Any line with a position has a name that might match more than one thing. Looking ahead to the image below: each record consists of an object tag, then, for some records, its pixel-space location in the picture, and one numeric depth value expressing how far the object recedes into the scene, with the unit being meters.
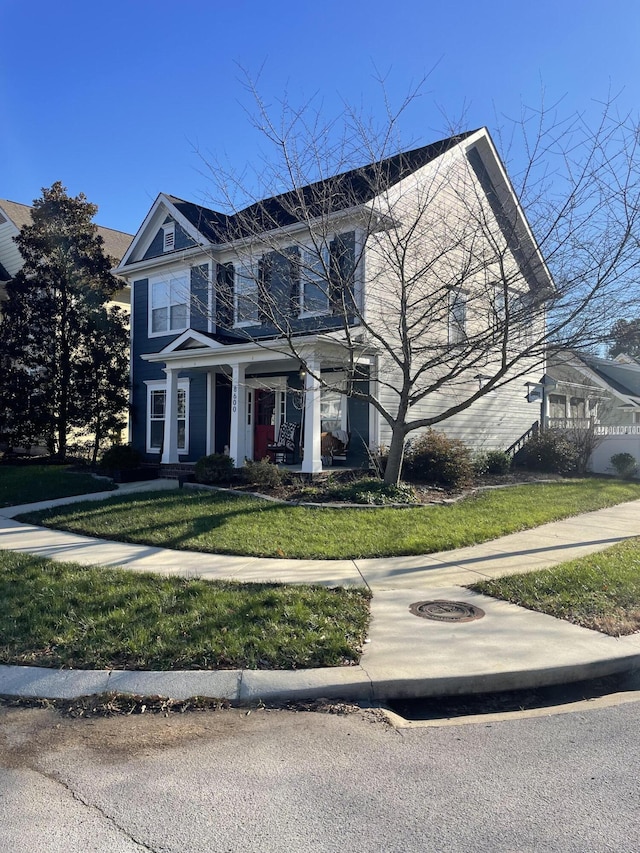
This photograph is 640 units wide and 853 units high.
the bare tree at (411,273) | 10.50
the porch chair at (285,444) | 15.35
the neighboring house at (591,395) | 22.39
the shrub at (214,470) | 13.57
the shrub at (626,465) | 18.12
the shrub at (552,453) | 17.98
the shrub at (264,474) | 12.52
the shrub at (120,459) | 15.46
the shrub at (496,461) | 16.88
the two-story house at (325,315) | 11.30
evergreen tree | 18.89
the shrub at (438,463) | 13.61
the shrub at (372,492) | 11.23
